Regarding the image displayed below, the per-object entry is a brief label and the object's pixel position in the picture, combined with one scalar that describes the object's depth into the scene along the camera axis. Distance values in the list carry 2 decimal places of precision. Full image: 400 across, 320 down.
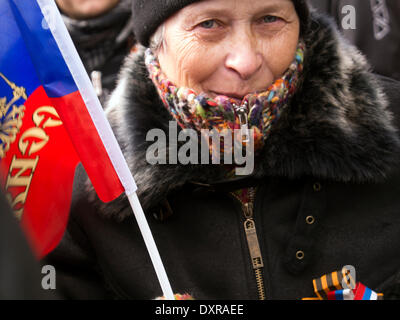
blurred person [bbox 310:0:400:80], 3.01
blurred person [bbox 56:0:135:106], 3.47
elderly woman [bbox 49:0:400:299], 1.96
